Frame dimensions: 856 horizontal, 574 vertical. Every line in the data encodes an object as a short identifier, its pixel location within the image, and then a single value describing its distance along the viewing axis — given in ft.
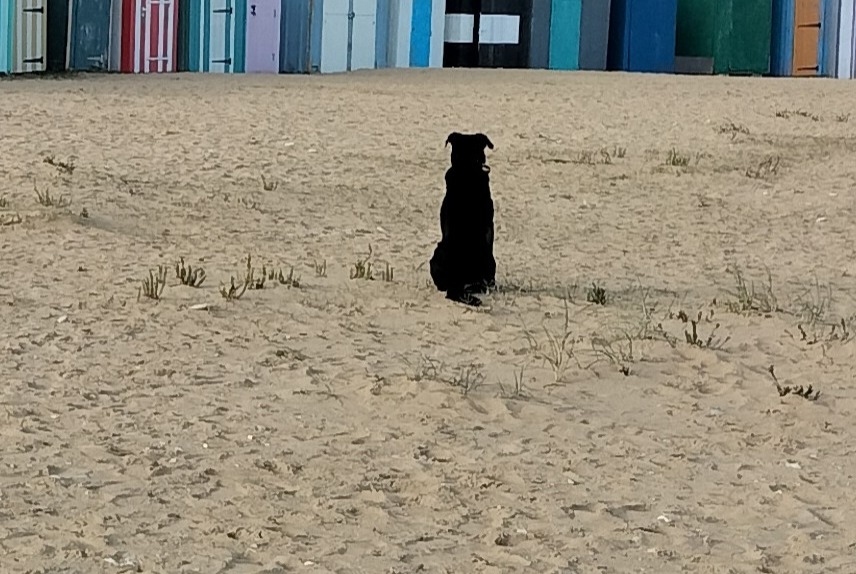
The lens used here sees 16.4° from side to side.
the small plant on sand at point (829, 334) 38.41
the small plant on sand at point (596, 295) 42.25
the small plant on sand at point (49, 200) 53.07
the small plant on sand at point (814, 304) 40.80
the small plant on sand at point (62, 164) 60.74
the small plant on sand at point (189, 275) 42.52
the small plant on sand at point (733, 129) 87.72
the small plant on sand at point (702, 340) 37.42
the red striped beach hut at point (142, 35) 128.61
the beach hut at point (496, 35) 156.72
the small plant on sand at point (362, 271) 45.07
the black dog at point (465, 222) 42.05
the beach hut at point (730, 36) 158.31
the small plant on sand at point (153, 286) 40.79
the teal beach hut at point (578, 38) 156.52
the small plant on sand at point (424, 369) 33.93
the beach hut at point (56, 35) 124.84
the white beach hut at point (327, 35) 142.56
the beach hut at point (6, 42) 117.52
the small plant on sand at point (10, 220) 49.49
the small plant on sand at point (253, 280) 42.57
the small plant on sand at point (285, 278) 43.39
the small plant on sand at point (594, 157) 72.27
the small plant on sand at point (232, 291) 41.16
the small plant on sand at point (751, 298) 41.33
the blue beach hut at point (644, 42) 158.11
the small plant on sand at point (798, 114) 99.20
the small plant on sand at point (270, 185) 60.34
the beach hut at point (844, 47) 159.20
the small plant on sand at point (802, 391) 33.59
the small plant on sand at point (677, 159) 72.12
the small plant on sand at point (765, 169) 70.19
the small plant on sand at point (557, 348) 35.44
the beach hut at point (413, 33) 153.16
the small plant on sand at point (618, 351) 35.59
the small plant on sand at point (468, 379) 33.14
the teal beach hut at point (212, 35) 133.16
